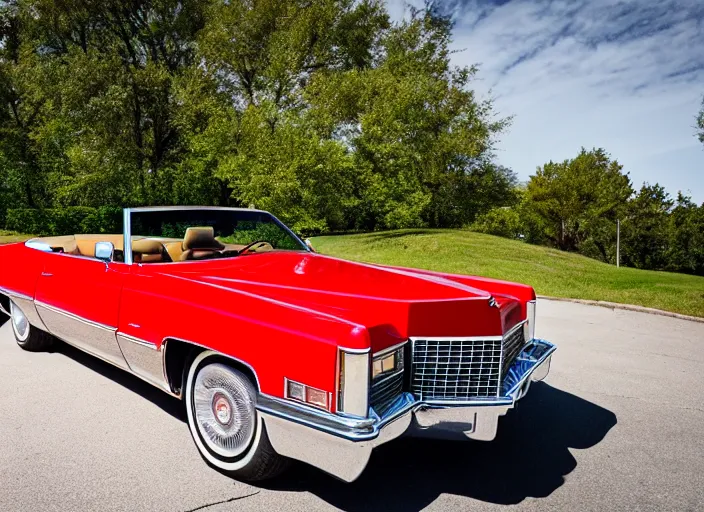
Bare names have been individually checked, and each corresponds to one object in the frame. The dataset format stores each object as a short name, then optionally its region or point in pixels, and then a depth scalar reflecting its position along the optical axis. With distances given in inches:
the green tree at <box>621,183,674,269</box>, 1086.4
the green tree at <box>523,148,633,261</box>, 1227.2
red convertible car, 86.7
